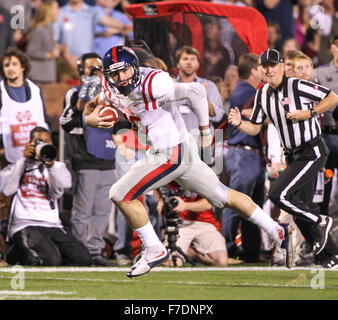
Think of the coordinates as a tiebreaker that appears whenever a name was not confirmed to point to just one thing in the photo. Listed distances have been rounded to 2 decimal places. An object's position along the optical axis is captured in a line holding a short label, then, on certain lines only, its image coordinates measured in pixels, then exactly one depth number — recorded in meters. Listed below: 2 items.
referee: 14.49
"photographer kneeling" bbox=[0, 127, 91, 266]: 15.68
